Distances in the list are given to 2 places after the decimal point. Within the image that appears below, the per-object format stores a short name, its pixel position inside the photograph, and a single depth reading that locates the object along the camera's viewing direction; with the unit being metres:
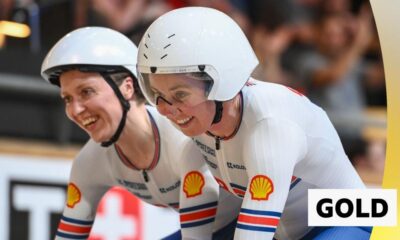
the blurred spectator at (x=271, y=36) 16.22
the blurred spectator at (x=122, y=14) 14.10
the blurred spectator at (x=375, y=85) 17.16
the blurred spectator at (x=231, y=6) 15.03
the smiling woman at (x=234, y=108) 7.59
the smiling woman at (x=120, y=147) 8.76
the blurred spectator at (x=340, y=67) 16.20
